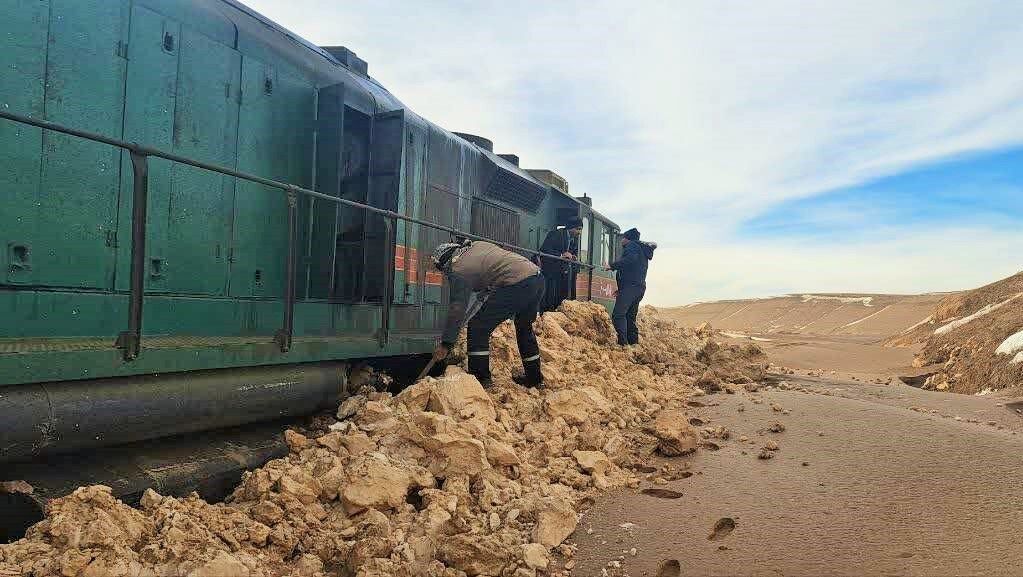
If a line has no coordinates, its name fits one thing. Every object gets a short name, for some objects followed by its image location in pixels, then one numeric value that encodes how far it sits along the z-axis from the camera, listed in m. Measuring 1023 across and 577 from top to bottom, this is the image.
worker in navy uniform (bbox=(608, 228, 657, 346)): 9.00
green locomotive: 2.96
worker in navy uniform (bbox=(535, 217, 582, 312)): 8.62
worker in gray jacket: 4.96
